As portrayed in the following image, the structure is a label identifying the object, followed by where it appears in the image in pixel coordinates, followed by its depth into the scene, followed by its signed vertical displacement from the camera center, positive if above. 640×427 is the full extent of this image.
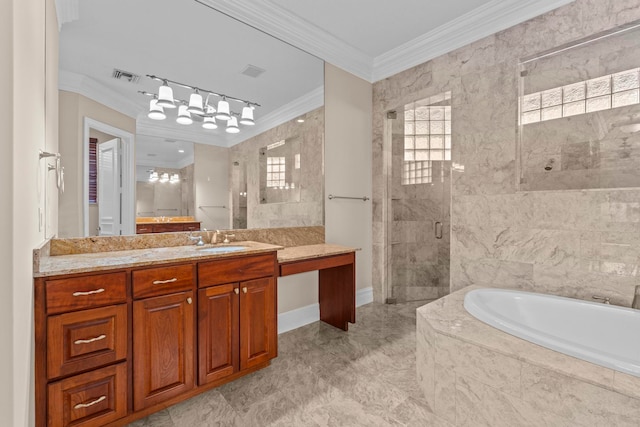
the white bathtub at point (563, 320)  1.38 -0.66
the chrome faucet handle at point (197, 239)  2.21 -0.22
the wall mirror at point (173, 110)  1.77 +0.76
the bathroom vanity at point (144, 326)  1.30 -0.62
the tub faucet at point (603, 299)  1.96 -0.60
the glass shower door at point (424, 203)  3.64 +0.10
